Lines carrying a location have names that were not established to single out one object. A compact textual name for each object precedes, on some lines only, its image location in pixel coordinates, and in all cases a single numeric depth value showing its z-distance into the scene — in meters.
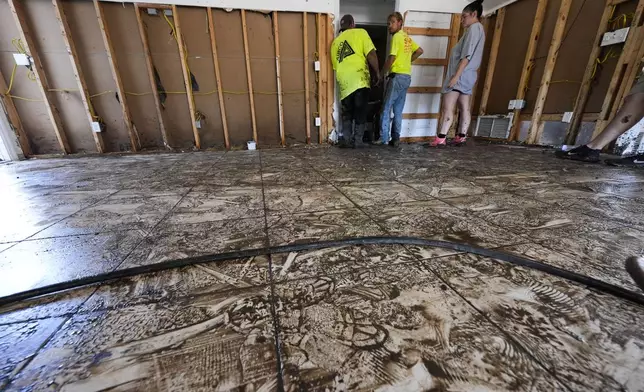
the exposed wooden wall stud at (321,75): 3.83
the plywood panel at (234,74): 3.64
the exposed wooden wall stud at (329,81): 3.85
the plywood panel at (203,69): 3.54
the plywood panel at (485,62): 4.31
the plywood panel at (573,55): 3.10
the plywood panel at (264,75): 3.74
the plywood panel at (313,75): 3.85
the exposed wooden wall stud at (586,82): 2.95
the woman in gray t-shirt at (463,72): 3.10
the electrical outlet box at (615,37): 2.77
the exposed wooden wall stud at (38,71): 3.07
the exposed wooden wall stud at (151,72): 3.37
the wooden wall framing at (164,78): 3.30
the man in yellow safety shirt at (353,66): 3.24
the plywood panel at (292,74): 3.80
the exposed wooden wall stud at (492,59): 4.11
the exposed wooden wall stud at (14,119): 3.26
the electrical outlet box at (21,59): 3.16
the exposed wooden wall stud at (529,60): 3.53
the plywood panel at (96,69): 3.28
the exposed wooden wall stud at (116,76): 3.26
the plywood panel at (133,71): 3.37
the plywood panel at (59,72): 3.18
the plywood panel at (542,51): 3.41
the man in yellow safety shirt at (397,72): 3.26
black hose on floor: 0.69
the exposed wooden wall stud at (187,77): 3.46
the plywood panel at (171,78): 3.51
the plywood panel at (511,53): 3.77
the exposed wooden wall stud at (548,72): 3.28
